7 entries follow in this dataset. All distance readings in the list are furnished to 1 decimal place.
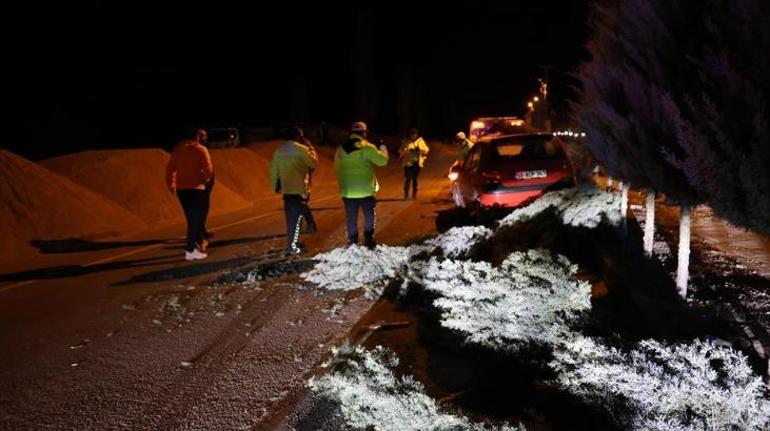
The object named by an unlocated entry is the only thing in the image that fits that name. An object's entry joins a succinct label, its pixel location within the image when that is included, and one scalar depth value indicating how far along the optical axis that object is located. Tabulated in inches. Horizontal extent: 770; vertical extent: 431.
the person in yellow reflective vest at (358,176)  320.8
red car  394.3
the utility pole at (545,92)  1512.5
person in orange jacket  345.4
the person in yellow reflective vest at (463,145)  561.0
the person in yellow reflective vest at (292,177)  348.8
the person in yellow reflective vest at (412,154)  574.5
